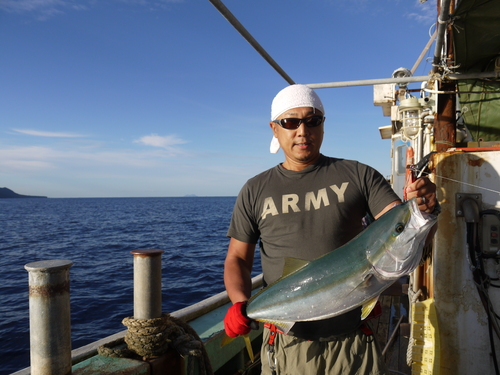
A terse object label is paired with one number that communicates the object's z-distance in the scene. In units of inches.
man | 95.4
